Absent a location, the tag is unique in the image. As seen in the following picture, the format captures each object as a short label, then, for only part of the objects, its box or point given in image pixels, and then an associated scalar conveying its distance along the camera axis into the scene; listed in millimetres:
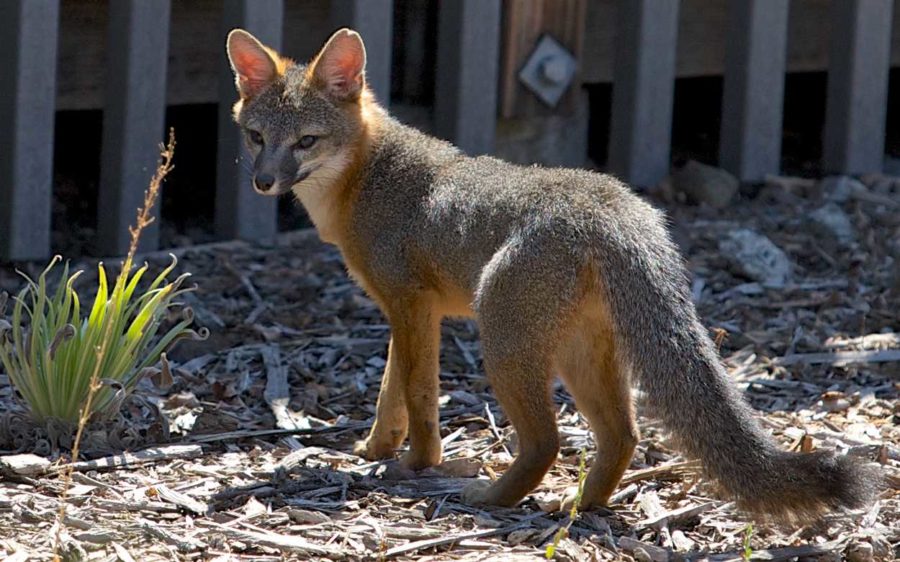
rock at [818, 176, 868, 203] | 17797
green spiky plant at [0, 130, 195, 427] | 10180
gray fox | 8453
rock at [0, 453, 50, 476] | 9500
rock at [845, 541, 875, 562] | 8445
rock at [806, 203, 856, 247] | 16234
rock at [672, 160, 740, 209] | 17500
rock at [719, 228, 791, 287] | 14953
